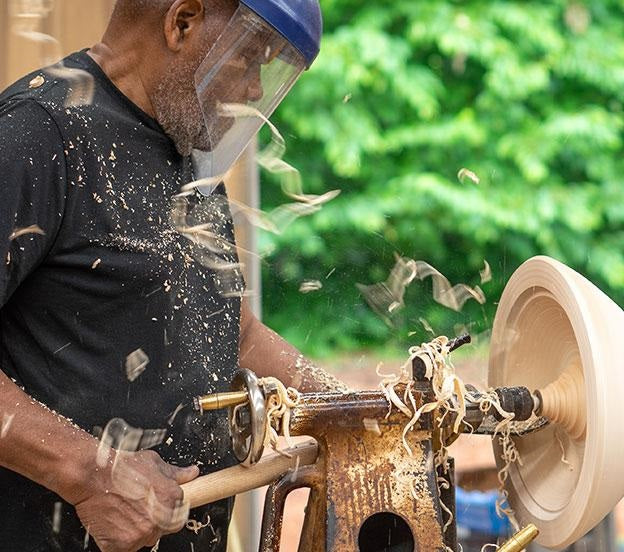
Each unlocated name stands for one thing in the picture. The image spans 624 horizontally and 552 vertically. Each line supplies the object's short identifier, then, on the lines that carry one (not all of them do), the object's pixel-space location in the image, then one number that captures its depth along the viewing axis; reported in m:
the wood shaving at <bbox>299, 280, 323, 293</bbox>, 8.51
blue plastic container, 5.35
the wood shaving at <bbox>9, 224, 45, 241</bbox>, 3.91
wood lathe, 3.91
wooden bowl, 3.93
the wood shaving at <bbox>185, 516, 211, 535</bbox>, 4.10
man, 3.90
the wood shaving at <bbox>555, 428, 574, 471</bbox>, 4.05
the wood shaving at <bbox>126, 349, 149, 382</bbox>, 4.05
